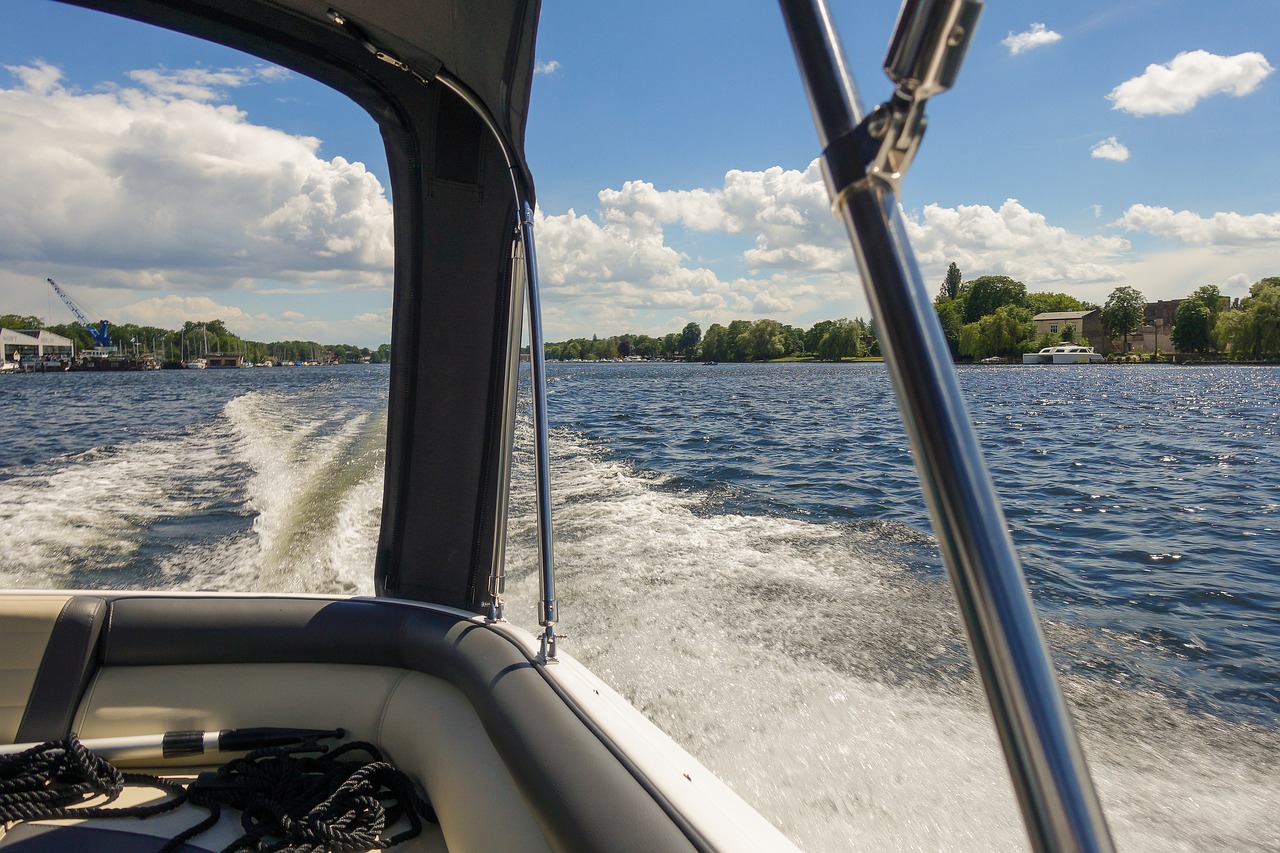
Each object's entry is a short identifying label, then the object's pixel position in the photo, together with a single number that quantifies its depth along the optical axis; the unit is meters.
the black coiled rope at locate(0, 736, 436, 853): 1.39
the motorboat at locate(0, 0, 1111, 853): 0.40
